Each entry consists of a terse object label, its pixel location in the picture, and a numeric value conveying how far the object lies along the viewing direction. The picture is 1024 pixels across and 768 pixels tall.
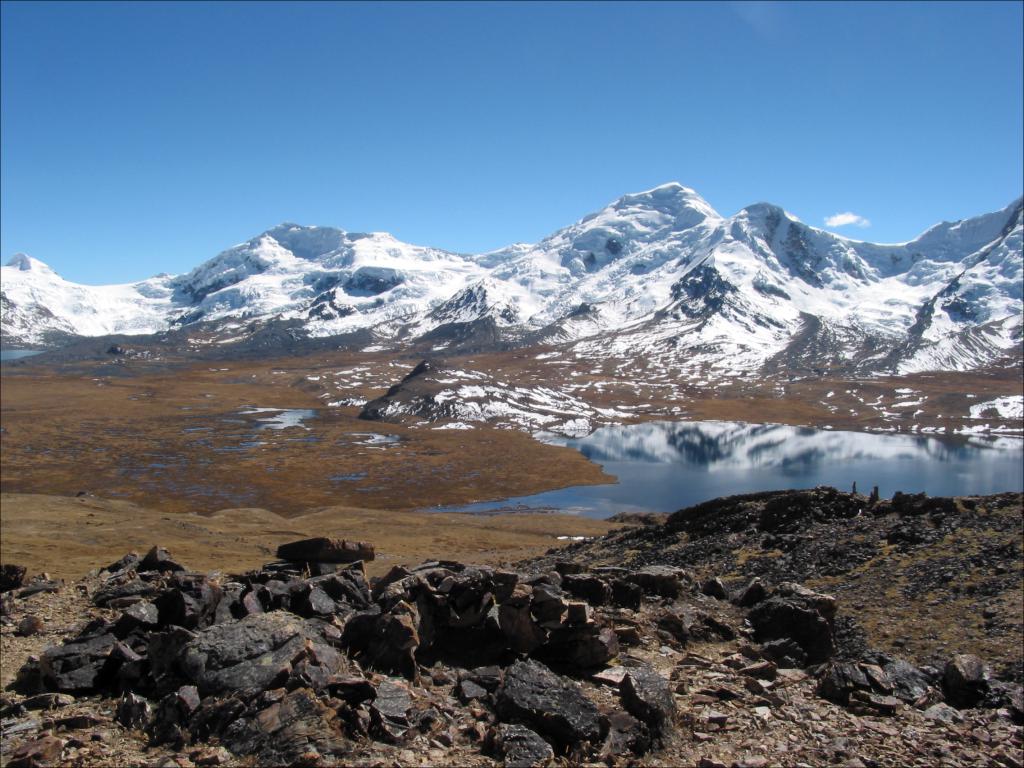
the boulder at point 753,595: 24.37
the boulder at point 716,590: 25.62
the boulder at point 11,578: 24.86
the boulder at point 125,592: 21.52
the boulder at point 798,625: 21.58
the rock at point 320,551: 24.88
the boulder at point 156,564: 25.20
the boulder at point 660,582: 23.97
